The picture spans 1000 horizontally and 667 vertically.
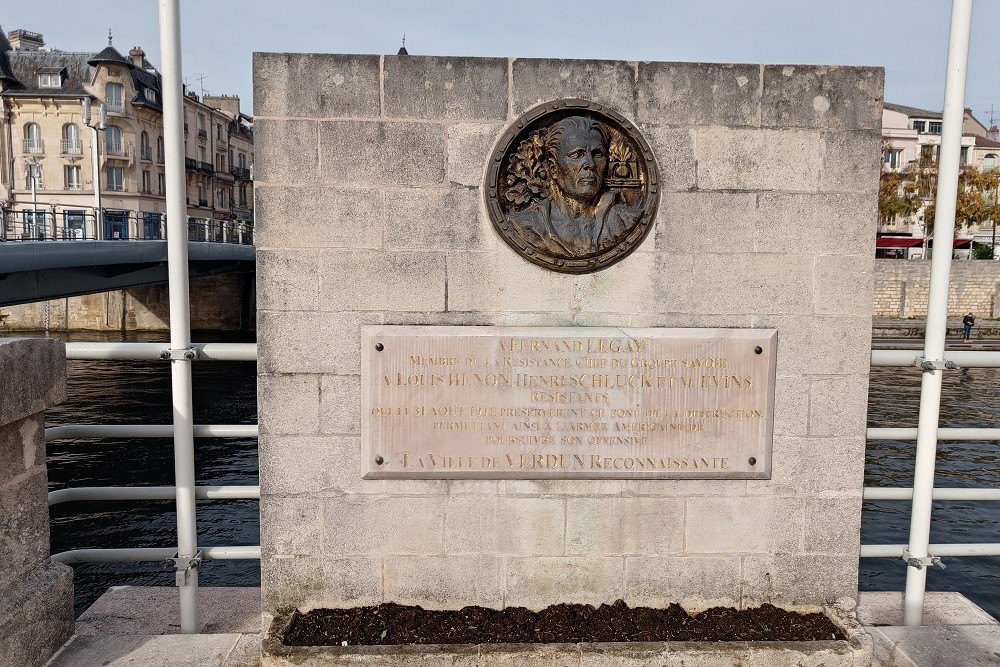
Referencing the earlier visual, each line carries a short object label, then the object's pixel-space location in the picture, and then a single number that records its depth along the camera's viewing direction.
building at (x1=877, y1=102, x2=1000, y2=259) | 51.97
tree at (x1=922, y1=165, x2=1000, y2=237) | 44.59
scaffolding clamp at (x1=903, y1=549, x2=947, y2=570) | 3.95
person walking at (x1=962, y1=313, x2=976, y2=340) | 33.22
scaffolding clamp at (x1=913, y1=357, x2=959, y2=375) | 3.82
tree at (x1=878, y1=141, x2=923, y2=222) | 45.69
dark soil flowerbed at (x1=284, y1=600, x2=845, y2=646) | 3.62
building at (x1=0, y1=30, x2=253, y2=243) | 50.88
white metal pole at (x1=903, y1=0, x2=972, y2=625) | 3.73
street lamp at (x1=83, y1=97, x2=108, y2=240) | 27.20
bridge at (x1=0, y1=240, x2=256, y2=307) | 12.66
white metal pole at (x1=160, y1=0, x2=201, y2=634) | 3.57
